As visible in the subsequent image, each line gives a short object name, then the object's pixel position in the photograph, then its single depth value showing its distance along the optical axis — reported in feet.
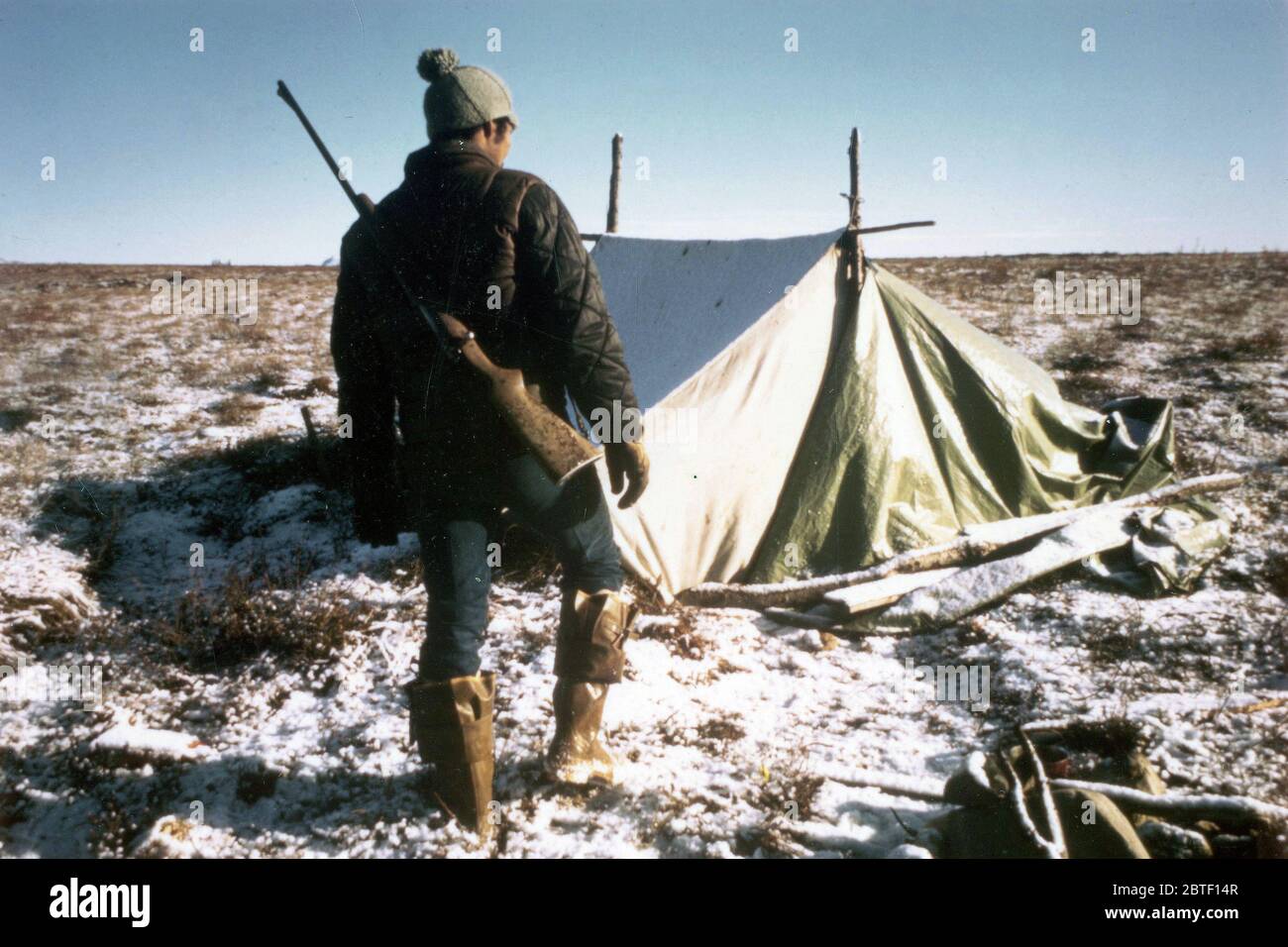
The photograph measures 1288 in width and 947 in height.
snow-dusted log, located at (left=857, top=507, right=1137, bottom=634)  12.79
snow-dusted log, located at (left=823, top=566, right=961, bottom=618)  12.73
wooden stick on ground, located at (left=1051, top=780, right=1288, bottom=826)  7.25
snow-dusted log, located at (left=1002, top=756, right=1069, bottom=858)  6.57
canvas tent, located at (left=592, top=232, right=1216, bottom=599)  13.70
